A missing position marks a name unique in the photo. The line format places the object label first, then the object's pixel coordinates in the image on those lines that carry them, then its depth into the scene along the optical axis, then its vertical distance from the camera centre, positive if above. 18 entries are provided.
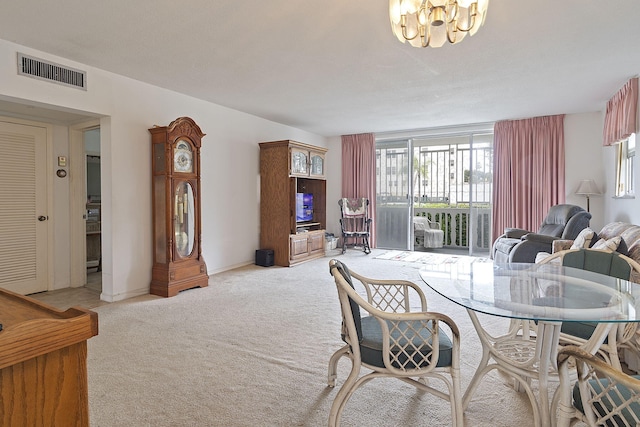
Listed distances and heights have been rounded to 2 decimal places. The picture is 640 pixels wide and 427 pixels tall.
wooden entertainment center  5.61 +0.07
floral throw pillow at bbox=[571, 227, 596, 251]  3.41 -0.36
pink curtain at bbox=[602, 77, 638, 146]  3.71 +1.03
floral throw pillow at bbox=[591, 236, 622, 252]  2.77 -0.33
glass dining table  1.42 -0.43
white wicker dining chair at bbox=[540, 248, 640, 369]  1.76 -0.42
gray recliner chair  4.13 -0.41
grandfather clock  3.98 -0.05
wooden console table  0.70 -0.36
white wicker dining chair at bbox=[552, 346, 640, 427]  0.96 -0.61
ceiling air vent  3.10 +1.23
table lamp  5.16 +0.22
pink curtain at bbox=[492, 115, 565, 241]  5.69 +0.54
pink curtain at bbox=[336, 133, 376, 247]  7.32 +0.74
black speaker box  5.55 -0.85
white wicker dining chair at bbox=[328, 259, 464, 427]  1.49 -0.66
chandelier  1.84 +1.00
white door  3.85 -0.05
